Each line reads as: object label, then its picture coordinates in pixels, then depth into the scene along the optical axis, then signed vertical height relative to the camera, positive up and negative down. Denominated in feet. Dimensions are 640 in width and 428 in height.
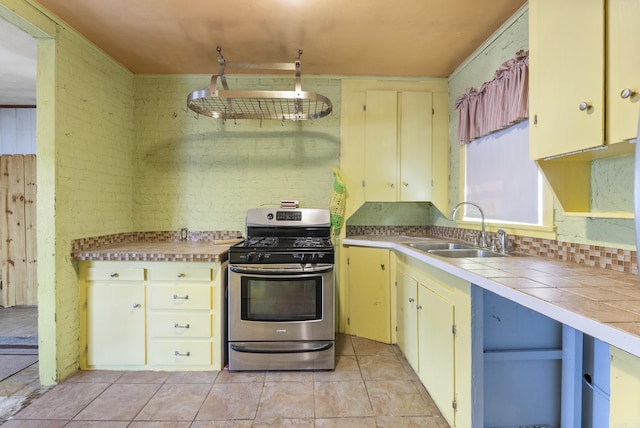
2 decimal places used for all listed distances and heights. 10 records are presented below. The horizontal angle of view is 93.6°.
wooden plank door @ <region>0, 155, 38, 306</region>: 11.20 -0.45
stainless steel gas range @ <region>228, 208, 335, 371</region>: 7.20 -2.37
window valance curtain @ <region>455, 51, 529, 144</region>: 6.01 +2.53
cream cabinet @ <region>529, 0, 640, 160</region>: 3.38 +1.75
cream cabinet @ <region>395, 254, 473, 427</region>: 4.80 -2.39
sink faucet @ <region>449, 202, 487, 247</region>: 7.07 -0.69
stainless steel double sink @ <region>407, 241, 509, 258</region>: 6.75 -0.95
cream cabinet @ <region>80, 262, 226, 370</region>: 7.21 -2.51
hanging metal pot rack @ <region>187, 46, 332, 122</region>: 6.94 +3.04
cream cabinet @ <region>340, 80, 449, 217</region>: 9.51 +2.17
